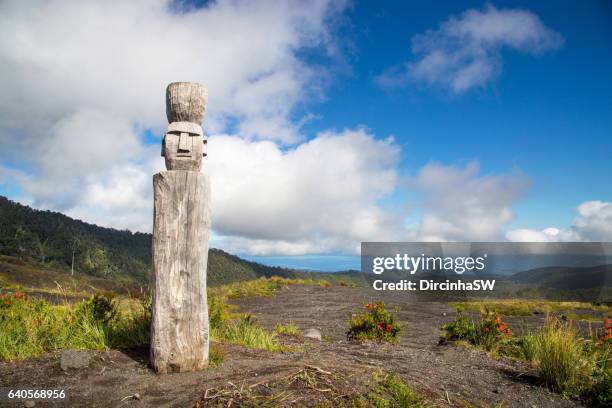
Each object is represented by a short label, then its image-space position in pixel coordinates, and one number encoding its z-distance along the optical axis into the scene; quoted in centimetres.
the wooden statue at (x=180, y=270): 578
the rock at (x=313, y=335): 1017
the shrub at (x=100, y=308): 800
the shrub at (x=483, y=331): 909
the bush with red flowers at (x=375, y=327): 978
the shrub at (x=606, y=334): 809
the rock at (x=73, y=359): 582
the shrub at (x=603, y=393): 570
